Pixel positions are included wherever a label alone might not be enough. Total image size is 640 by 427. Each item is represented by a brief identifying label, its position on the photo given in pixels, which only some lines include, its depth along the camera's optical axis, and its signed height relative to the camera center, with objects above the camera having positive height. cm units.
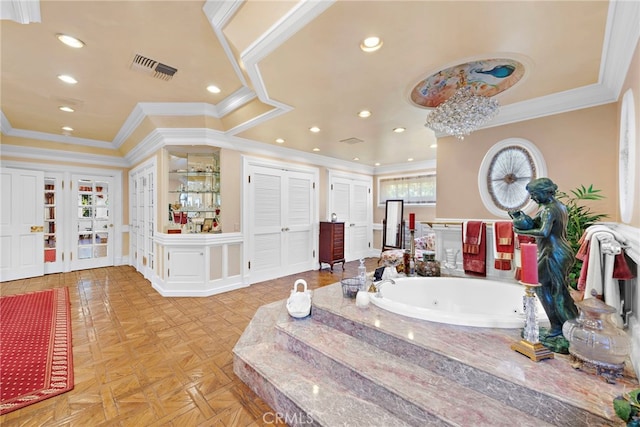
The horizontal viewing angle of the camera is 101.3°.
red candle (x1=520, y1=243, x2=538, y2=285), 137 -28
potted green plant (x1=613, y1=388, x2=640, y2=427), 91 -70
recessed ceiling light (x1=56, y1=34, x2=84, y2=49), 205 +135
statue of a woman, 151 -29
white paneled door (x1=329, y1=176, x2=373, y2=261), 611 +2
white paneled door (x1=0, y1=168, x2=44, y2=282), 447 -26
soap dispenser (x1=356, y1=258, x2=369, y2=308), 213 -72
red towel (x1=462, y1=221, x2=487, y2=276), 293 -41
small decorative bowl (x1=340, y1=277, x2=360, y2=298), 239 -70
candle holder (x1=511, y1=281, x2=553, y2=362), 141 -71
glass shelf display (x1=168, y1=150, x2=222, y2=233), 412 +32
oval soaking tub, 234 -80
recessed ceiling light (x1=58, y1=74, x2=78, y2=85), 270 +137
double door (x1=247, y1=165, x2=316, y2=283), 452 -22
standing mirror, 632 -35
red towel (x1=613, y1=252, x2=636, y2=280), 140 -31
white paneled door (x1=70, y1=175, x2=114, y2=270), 532 -27
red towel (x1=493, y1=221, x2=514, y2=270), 270 -34
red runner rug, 181 -125
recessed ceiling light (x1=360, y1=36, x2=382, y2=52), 168 +110
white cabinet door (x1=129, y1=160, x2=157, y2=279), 436 -13
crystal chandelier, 211 +82
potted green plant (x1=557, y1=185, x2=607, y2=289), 220 -7
